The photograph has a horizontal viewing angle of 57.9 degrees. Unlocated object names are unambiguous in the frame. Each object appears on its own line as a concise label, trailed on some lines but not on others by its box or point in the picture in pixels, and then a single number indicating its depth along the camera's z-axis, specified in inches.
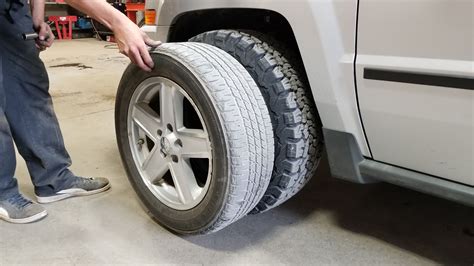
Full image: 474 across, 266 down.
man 70.3
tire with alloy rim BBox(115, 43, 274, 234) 54.1
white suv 44.2
